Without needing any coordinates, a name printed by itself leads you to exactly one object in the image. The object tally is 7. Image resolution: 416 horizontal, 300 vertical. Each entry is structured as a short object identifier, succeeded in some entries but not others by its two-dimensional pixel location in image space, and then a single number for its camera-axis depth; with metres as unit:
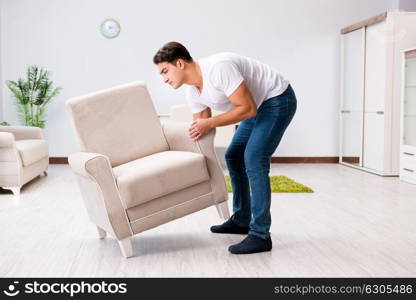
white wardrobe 5.63
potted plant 6.72
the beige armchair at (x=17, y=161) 4.71
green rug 4.72
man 2.59
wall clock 7.00
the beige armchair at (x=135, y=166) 2.66
